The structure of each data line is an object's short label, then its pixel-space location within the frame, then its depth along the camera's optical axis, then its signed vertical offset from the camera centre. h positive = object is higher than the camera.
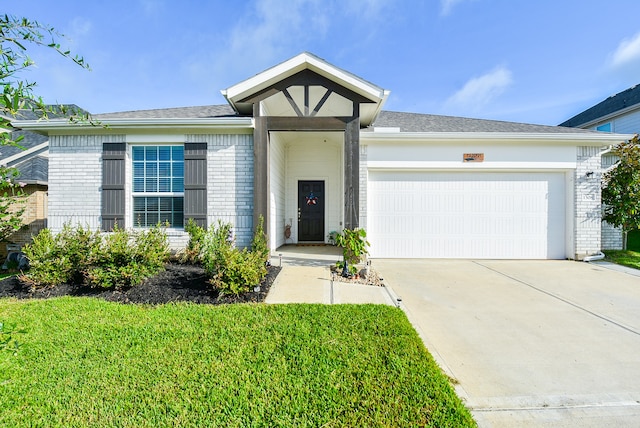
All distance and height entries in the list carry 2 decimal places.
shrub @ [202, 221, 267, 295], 4.35 -0.88
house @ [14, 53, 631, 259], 6.45 +0.99
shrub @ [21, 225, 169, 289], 4.56 -0.77
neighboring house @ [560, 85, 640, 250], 12.41 +4.56
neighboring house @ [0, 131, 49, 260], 7.77 +0.58
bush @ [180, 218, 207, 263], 6.36 -0.70
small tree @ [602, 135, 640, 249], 7.31 +0.62
